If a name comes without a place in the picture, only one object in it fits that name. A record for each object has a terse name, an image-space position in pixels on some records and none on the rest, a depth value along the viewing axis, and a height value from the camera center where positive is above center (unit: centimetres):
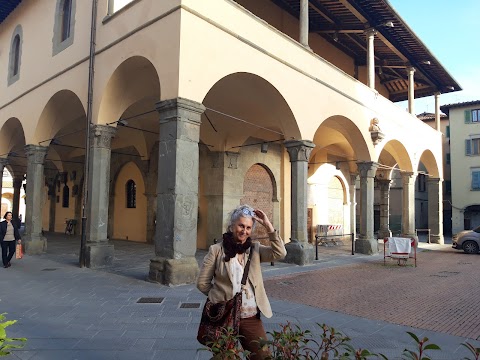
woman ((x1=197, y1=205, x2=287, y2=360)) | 269 -40
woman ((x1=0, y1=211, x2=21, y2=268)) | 1010 -76
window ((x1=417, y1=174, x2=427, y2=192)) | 3399 +275
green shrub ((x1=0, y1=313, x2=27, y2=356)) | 215 -73
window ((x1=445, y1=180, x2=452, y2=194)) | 3297 +237
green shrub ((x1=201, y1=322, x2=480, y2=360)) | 206 -73
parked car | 1670 -112
